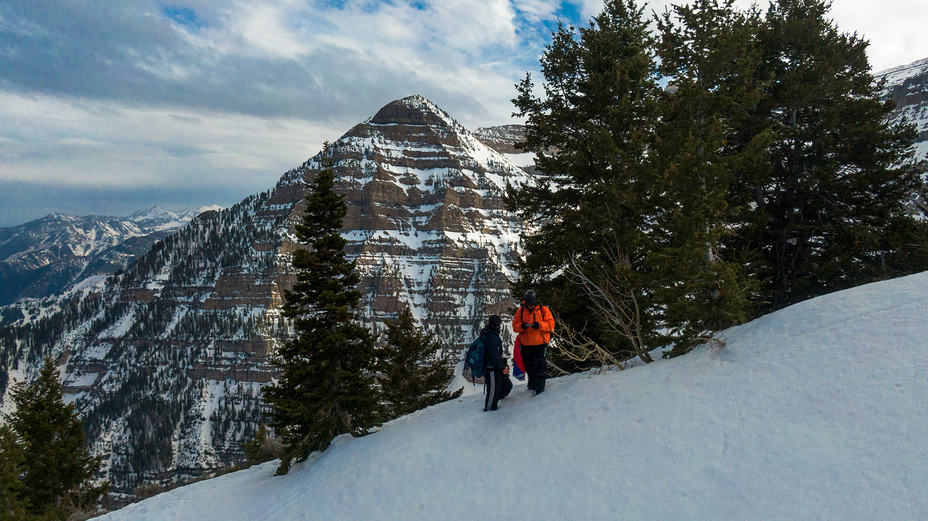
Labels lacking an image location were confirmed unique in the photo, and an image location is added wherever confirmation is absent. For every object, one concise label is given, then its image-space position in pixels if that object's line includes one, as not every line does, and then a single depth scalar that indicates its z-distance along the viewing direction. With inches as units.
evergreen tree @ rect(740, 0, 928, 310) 565.6
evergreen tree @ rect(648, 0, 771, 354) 328.8
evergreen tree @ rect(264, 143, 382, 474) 459.2
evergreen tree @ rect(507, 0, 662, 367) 470.3
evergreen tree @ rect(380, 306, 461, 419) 872.5
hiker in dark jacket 357.7
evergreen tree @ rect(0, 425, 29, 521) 490.2
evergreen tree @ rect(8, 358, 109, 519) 751.1
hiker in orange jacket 353.4
